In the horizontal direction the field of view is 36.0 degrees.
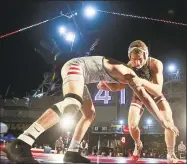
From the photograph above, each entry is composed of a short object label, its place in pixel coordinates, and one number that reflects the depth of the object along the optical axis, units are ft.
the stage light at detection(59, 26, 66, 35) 34.45
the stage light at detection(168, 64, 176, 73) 40.37
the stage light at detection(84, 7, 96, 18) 23.77
